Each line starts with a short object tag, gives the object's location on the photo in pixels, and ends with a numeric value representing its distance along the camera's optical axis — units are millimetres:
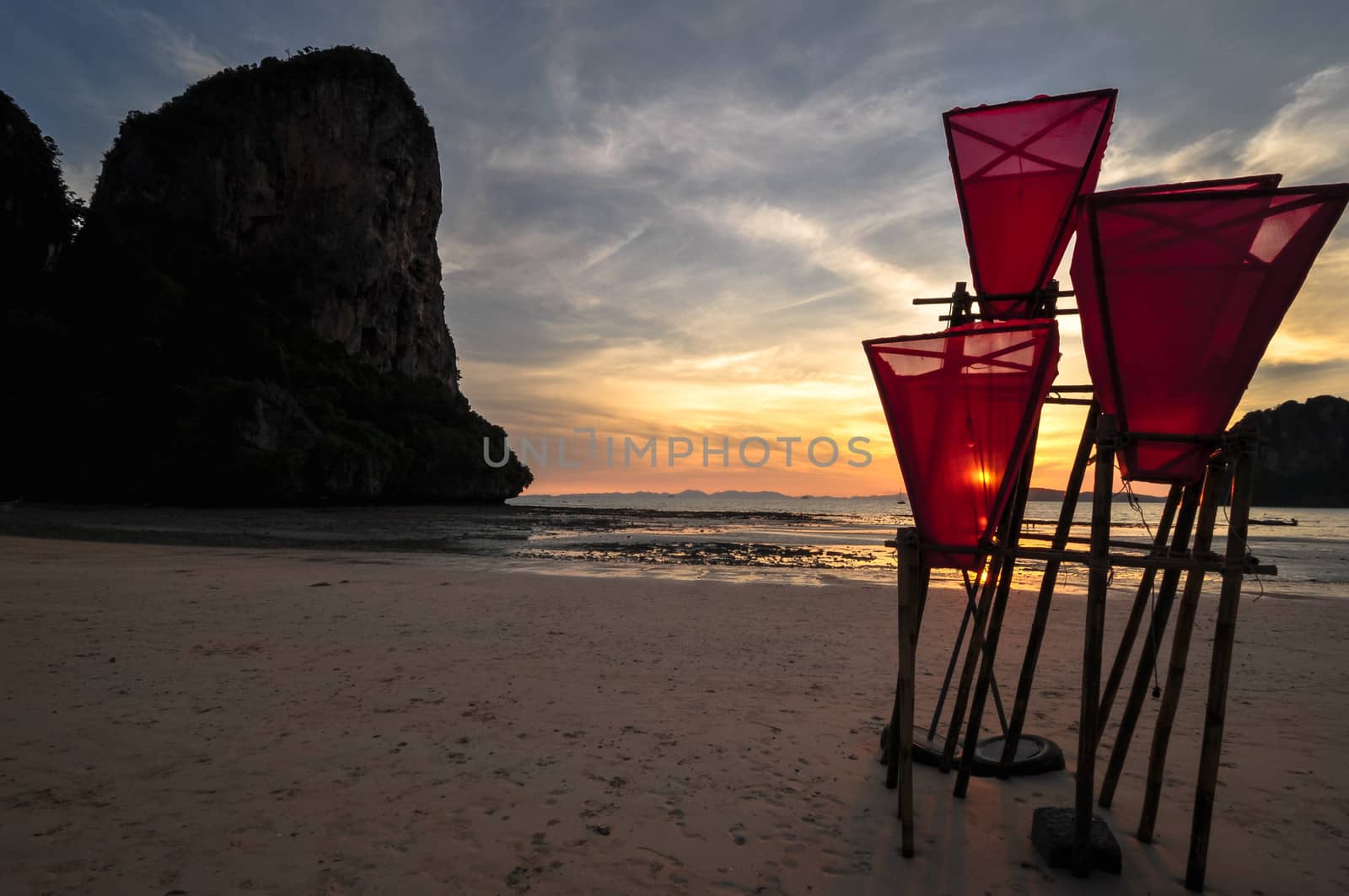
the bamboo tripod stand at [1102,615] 3207
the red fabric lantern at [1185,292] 3086
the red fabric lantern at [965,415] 3770
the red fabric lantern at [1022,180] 4211
